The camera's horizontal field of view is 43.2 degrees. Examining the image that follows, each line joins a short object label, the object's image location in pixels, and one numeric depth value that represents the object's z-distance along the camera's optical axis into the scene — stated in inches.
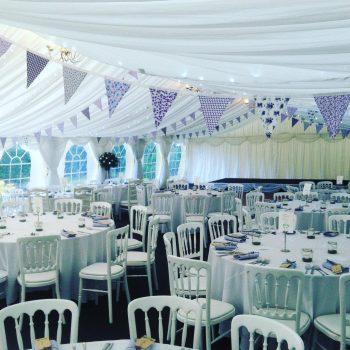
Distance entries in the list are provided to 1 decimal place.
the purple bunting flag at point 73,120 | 381.1
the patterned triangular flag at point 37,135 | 415.3
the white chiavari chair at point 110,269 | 191.0
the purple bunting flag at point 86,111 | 343.5
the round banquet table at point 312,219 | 293.9
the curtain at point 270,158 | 624.4
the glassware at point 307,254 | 165.3
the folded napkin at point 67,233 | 207.1
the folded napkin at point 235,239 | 196.0
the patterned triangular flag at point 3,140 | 392.2
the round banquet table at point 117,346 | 96.8
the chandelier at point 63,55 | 245.8
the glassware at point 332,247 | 177.8
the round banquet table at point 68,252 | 199.6
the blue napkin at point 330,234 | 210.3
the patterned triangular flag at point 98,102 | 329.2
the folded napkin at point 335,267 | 150.6
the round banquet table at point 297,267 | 149.0
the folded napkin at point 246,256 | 167.2
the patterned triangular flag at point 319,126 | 558.4
